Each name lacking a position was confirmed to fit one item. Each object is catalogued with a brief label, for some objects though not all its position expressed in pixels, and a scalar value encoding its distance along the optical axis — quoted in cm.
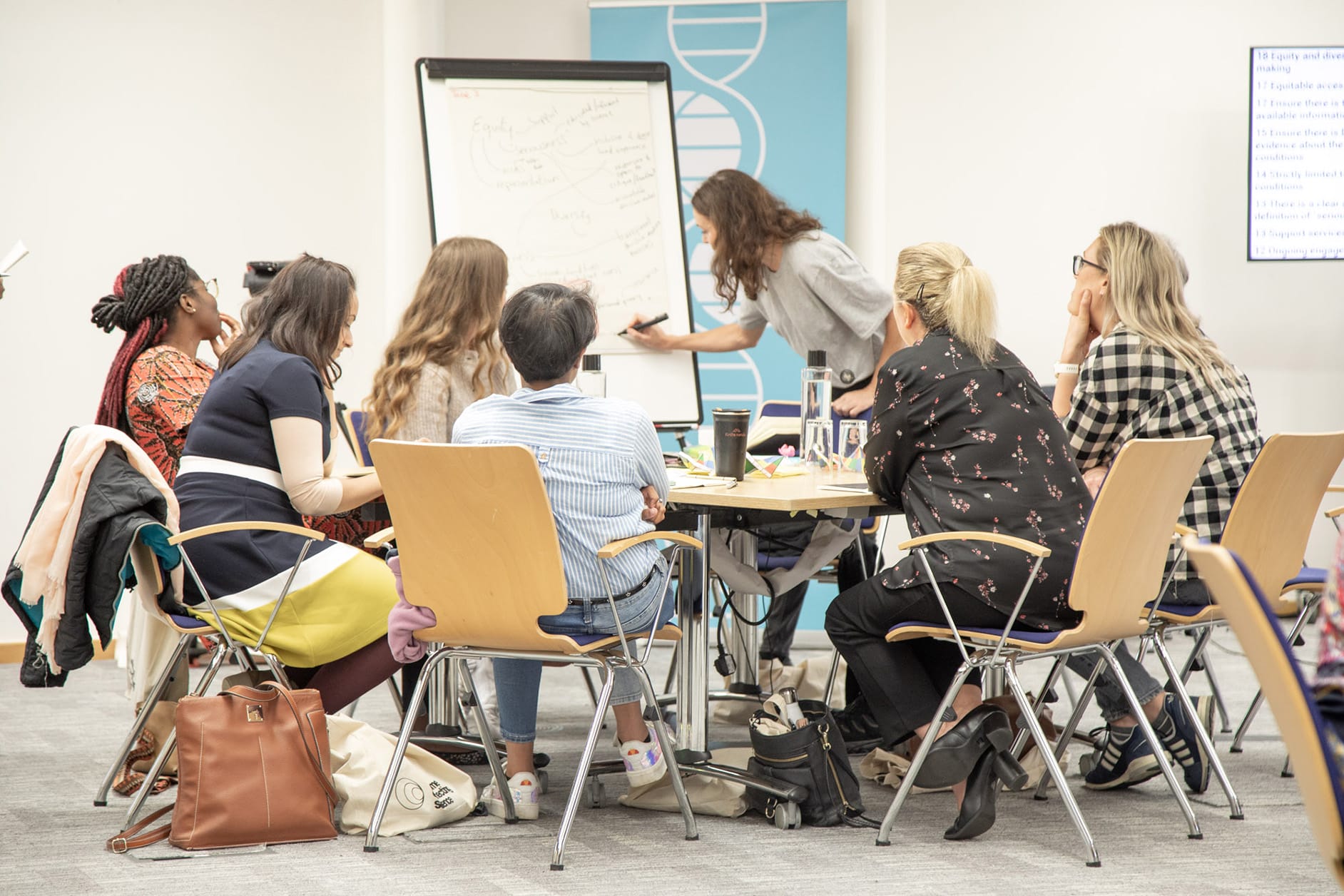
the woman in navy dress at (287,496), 596
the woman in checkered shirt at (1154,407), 644
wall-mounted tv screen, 1059
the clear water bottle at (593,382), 720
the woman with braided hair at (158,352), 689
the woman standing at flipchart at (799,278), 873
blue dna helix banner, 1097
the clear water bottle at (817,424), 700
